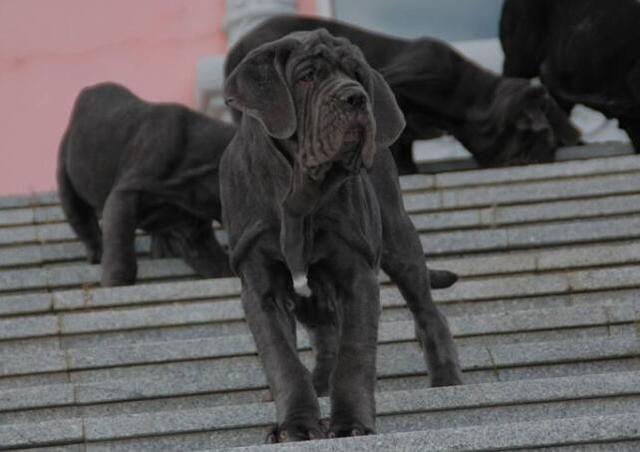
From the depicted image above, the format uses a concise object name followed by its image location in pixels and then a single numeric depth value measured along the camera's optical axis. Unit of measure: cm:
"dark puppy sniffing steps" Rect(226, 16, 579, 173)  1152
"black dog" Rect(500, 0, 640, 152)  1141
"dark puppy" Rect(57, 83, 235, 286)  1017
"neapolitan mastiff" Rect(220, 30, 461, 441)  696
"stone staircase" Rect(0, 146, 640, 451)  727
